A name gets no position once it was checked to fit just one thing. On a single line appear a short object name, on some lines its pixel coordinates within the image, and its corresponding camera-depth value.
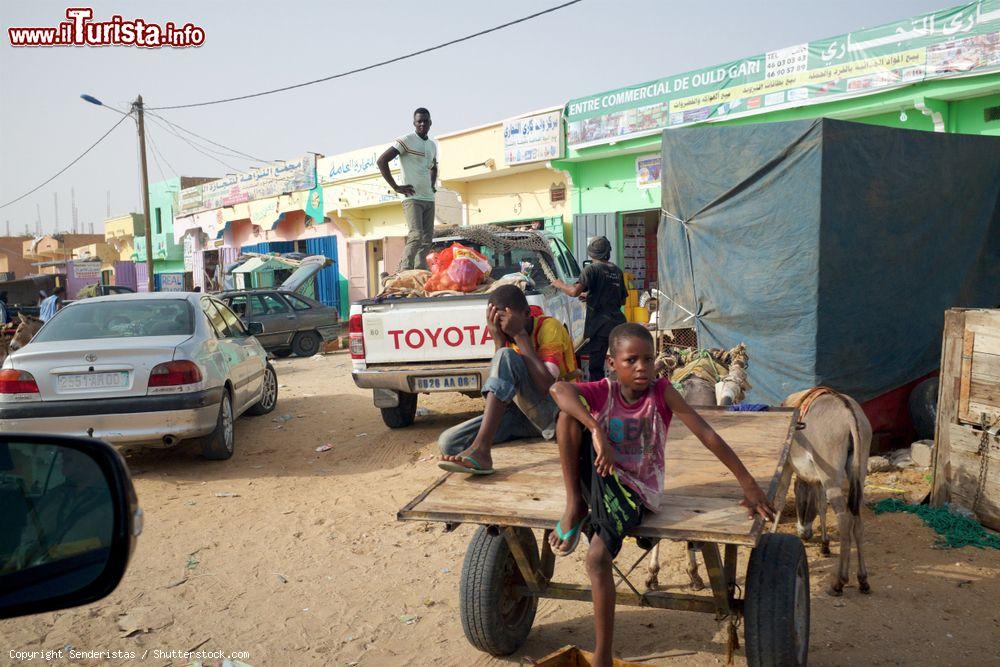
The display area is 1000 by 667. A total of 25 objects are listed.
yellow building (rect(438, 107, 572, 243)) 16.55
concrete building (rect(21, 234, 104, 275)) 47.06
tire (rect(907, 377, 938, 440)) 6.97
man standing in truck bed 8.12
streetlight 22.55
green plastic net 4.61
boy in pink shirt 2.66
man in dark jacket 7.07
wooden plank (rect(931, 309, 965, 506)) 5.15
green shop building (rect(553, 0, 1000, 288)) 10.10
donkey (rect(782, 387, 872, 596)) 4.23
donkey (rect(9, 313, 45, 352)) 11.86
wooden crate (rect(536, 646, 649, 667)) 2.82
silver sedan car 5.94
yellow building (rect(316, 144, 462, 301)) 21.07
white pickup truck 6.79
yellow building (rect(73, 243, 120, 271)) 42.28
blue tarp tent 6.64
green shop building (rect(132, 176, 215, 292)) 33.34
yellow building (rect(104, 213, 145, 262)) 37.97
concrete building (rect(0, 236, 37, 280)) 50.72
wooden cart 2.64
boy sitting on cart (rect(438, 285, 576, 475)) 3.78
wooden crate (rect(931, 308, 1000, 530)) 4.87
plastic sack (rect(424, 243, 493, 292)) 7.25
